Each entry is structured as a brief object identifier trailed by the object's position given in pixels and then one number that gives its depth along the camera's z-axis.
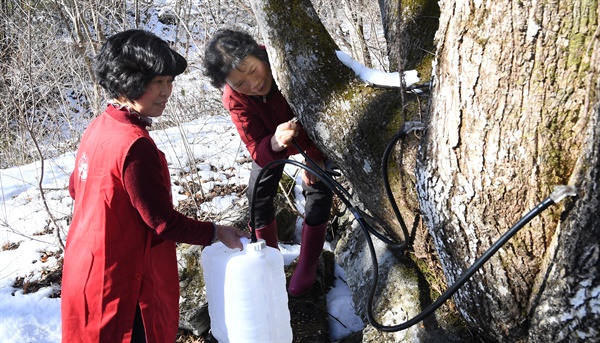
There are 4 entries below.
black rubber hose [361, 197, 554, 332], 1.43
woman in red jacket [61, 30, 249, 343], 1.85
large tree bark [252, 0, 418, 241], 2.18
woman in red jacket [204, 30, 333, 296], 2.53
